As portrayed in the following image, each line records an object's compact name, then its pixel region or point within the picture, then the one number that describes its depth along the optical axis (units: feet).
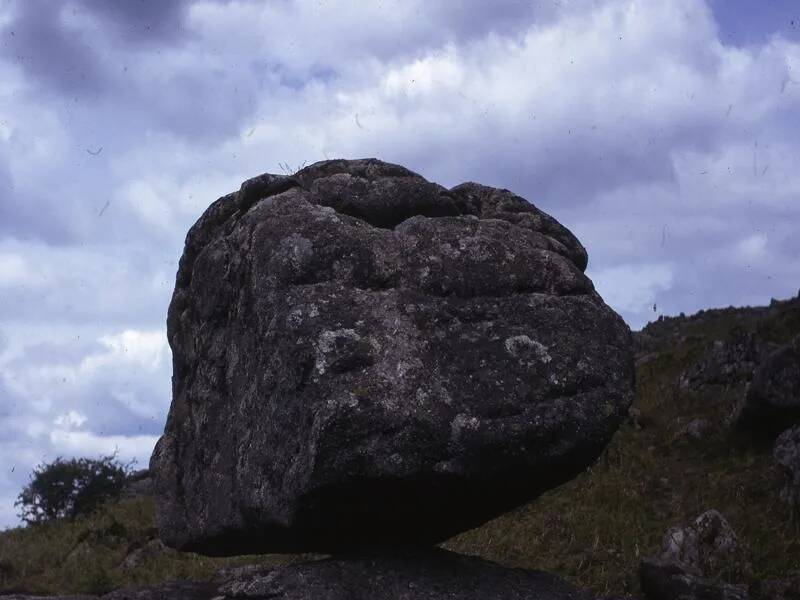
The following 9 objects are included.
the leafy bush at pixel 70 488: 92.89
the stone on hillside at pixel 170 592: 28.78
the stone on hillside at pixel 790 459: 52.49
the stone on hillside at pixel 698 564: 39.01
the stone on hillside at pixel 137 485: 98.12
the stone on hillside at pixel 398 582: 26.48
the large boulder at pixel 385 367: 24.86
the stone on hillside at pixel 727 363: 74.54
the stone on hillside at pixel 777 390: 58.29
